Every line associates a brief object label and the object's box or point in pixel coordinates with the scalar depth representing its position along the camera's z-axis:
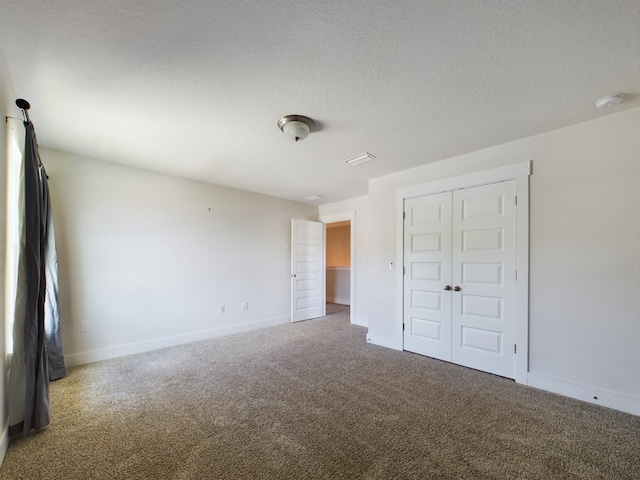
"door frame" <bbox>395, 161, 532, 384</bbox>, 2.72
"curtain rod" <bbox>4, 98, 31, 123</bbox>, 1.78
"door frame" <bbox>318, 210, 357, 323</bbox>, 5.29
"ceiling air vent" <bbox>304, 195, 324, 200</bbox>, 5.24
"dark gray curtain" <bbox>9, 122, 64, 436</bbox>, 1.88
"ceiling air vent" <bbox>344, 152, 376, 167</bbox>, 3.23
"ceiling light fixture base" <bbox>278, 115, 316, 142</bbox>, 2.36
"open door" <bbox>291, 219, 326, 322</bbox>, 5.41
